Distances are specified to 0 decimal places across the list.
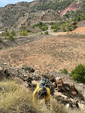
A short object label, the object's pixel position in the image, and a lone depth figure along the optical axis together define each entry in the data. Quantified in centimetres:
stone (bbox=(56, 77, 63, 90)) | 661
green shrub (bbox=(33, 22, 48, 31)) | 5391
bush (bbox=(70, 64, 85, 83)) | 1056
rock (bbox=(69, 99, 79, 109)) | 538
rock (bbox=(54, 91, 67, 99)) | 568
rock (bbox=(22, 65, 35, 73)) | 961
